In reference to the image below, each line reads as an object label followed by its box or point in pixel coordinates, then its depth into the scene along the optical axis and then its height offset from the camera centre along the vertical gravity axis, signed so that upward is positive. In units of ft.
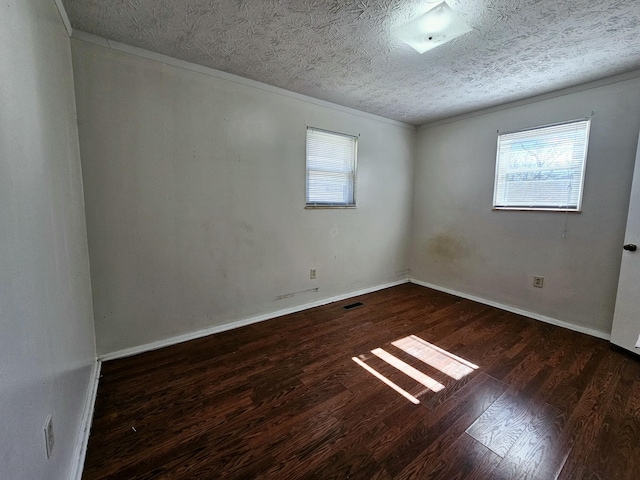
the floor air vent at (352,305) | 10.70 -3.88
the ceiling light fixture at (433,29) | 5.35 +3.78
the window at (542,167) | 8.81 +1.47
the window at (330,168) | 10.28 +1.55
